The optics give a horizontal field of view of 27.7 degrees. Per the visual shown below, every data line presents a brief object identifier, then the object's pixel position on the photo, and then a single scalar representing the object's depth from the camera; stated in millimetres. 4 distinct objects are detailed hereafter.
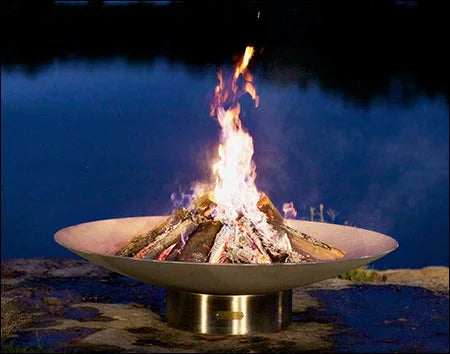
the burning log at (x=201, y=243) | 4594
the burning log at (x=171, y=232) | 4738
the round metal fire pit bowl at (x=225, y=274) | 4273
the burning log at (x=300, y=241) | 4809
